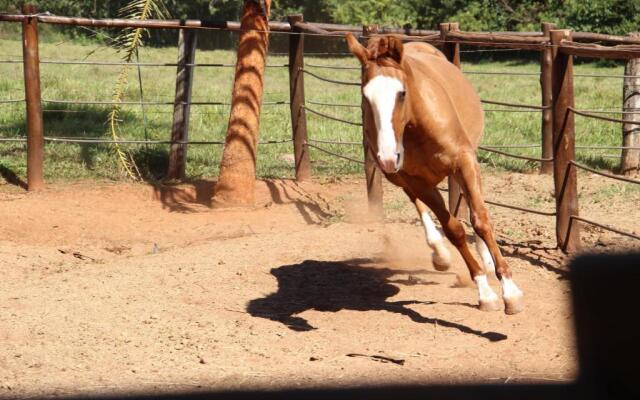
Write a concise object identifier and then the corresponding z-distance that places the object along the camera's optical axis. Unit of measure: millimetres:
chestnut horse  10430
